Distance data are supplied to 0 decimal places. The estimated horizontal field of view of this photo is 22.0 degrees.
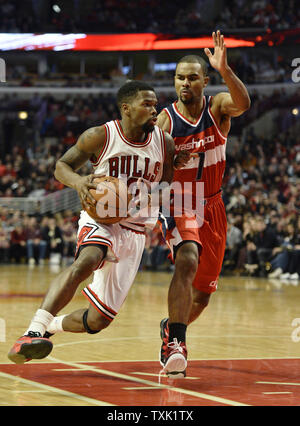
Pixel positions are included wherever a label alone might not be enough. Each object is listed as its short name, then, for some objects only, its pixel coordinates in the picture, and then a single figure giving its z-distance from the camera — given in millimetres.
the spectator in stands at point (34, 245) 21422
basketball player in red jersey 5773
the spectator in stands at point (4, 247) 21641
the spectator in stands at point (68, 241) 20938
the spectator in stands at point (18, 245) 21578
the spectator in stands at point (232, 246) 17102
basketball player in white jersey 5387
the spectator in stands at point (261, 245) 16453
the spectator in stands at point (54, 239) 21062
